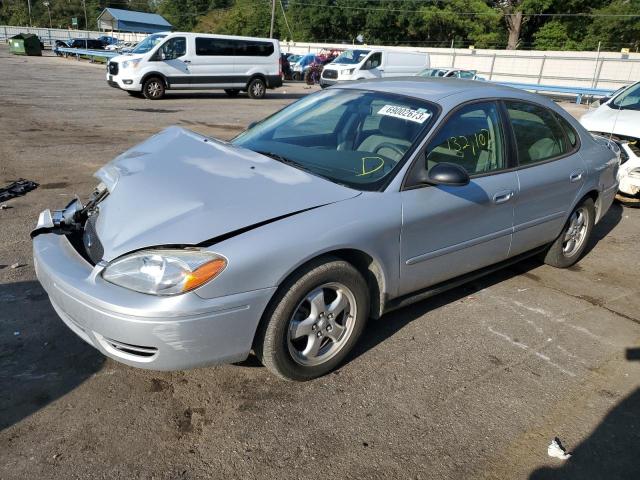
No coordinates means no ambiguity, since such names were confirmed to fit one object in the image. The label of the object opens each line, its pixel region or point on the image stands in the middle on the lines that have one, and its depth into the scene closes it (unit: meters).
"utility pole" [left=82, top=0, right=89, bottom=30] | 89.93
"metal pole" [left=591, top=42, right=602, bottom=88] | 31.17
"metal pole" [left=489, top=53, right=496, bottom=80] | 35.47
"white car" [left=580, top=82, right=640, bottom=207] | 6.73
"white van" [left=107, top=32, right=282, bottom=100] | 16.19
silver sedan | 2.48
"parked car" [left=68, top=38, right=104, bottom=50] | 45.41
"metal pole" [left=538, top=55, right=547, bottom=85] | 32.81
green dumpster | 38.19
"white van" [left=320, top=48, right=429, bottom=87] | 23.08
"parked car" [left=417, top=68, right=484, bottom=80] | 23.09
